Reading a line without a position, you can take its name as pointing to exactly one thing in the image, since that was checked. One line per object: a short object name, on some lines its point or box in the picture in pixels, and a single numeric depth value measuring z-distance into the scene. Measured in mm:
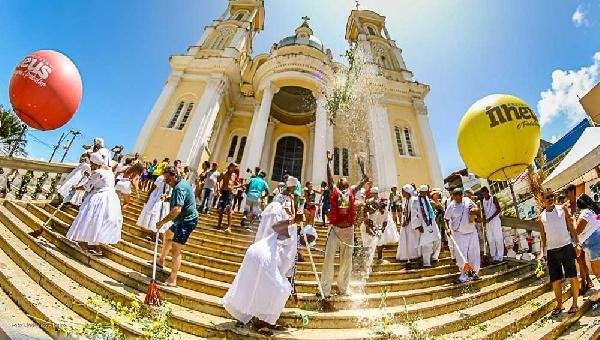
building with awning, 5508
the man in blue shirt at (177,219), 4789
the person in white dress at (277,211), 5887
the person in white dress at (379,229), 7848
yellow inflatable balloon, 4836
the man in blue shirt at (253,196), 9633
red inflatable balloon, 4656
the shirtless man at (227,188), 8606
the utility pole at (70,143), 31516
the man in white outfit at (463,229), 6367
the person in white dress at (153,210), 7277
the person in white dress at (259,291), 3756
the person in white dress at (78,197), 7351
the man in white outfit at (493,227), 7459
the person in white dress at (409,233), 7234
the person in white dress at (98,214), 5473
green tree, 27000
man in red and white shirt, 5184
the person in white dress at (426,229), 6926
